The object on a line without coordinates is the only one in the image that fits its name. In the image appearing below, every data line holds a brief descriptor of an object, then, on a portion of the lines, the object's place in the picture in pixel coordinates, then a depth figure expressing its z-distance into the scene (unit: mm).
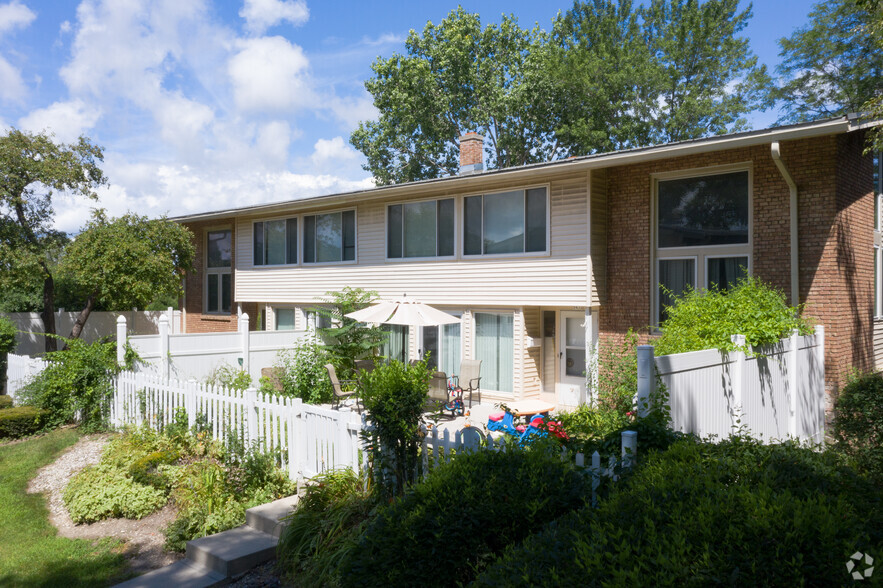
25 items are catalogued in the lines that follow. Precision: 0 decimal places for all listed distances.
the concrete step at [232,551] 5511
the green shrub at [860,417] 7148
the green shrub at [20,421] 11266
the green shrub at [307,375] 14461
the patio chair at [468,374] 14008
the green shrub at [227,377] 12688
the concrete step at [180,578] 5320
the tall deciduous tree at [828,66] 25234
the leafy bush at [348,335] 15461
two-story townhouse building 10562
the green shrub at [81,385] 11453
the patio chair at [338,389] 13086
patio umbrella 12492
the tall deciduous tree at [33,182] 16953
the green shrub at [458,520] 3459
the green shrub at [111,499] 7191
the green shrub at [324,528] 4934
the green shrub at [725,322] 7586
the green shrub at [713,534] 2494
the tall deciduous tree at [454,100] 33094
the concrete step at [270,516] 6113
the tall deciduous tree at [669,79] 29125
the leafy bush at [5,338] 14711
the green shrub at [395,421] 5520
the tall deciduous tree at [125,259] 17625
